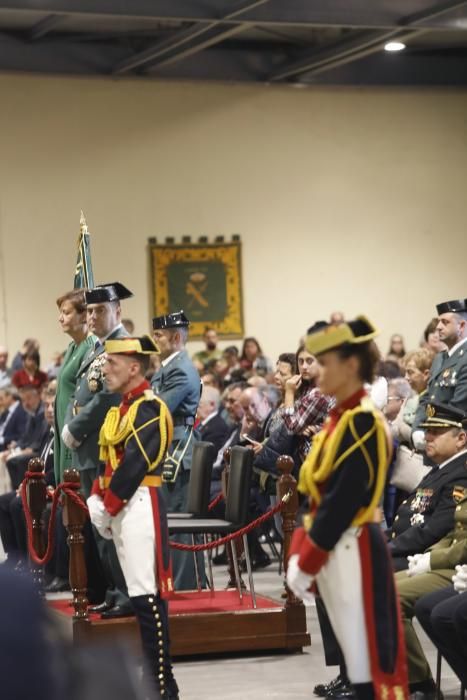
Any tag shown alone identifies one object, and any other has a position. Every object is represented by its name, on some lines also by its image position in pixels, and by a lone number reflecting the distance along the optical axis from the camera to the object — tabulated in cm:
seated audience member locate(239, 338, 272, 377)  2237
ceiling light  2333
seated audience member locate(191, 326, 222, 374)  2385
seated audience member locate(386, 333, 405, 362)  2416
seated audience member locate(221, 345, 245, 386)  1887
